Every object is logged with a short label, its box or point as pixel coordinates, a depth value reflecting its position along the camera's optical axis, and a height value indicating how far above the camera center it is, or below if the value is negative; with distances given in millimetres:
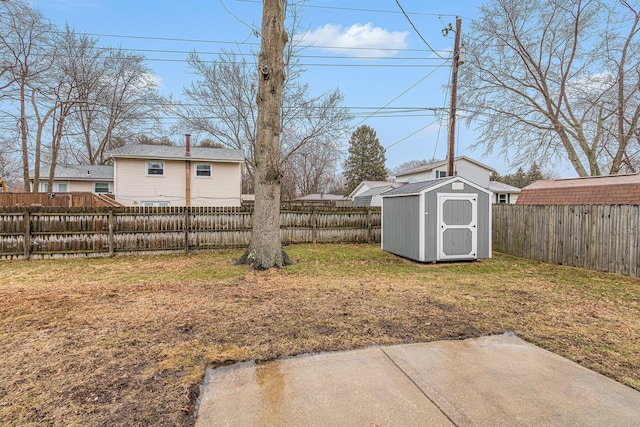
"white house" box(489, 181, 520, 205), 26391 +1431
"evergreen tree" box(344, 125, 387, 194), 41250 +6811
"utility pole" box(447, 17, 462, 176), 10258 +3633
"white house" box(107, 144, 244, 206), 15703 +1748
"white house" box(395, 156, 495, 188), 23953 +3031
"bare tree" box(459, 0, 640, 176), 13866 +6335
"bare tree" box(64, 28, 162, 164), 17234 +7186
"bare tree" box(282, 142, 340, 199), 36003 +4337
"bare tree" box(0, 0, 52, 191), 12359 +6788
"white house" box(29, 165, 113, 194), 19625 +1926
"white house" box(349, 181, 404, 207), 20891 +1447
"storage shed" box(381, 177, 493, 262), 7453 -293
